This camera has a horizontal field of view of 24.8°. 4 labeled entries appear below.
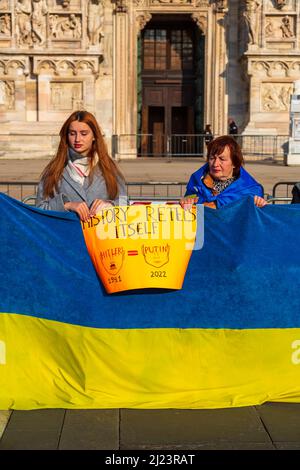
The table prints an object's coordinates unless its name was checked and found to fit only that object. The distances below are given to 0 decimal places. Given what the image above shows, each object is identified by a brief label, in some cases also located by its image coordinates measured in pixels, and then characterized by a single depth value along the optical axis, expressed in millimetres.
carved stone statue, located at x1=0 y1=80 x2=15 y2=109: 24359
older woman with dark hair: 4617
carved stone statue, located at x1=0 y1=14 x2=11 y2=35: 24234
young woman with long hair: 4500
